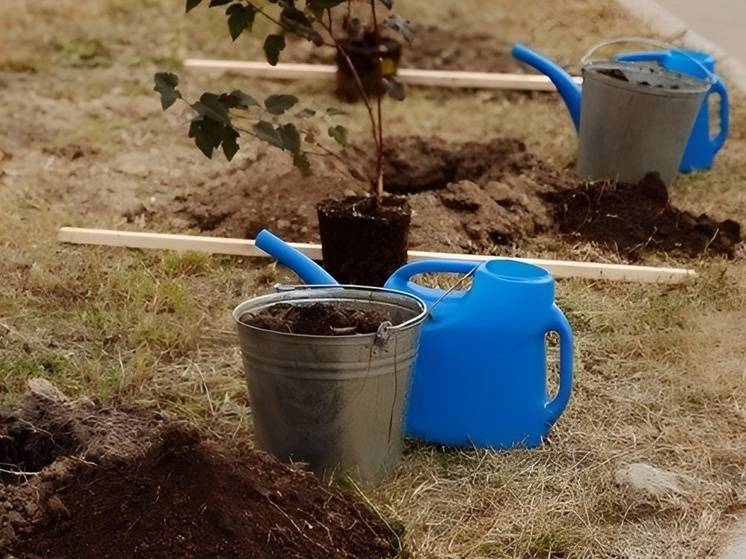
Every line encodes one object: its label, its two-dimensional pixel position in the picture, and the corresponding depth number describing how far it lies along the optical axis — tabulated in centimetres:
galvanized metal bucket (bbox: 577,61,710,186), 488
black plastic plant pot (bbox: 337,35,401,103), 620
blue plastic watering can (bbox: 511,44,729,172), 522
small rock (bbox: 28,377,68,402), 279
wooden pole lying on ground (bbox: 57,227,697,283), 398
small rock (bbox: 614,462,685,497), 268
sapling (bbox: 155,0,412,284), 292
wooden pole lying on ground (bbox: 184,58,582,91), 652
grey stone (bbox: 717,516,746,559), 250
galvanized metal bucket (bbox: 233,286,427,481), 248
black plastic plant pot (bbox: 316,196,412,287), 362
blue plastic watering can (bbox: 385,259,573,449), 277
